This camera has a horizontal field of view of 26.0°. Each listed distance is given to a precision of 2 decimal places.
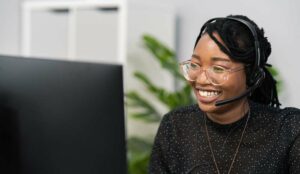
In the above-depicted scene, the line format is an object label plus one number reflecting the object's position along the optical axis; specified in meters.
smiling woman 1.58
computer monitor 1.23
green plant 3.22
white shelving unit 3.47
